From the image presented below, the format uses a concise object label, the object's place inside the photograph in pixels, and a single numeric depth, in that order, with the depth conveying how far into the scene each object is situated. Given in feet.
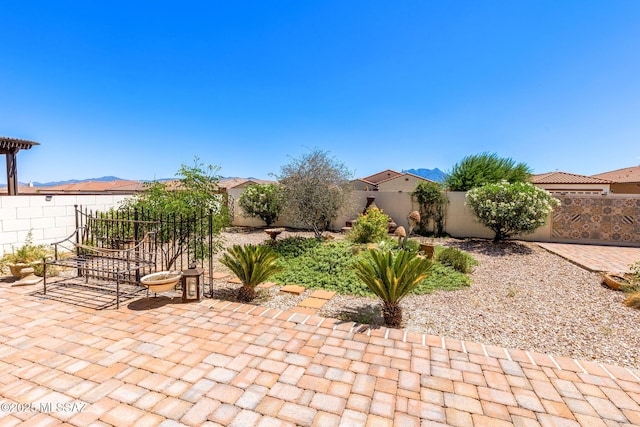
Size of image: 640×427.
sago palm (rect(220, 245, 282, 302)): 16.12
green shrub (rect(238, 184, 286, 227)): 45.80
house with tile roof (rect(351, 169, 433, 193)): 83.97
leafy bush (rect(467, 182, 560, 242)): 31.55
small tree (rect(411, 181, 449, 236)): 40.87
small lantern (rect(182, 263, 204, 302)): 14.99
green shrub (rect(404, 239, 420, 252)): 27.25
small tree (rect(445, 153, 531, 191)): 46.03
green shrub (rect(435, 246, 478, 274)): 23.24
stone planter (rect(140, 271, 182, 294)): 14.24
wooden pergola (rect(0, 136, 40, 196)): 31.59
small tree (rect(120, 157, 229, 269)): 18.53
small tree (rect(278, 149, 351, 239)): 32.91
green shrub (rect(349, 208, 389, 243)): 32.66
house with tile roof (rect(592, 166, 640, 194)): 66.64
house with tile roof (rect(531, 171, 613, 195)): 60.08
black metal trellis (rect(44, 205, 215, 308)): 16.51
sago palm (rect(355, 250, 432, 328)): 12.91
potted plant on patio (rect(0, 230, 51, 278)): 18.01
